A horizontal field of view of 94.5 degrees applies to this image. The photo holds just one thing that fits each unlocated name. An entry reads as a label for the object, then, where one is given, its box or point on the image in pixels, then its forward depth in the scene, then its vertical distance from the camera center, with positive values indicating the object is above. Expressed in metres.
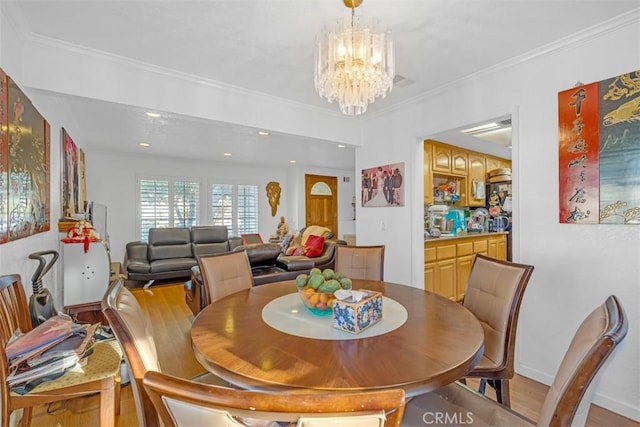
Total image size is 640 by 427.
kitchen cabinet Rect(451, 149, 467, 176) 4.17 +0.71
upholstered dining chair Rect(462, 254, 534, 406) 1.50 -0.58
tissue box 1.25 -0.45
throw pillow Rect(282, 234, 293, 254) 4.97 -0.52
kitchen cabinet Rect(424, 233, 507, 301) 3.47 -0.61
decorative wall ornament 7.91 +0.46
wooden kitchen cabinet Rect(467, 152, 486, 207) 4.51 +0.48
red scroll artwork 1.94 +0.38
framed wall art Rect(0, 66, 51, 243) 1.58 +0.30
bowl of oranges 1.46 -0.39
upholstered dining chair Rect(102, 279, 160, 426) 0.95 -0.45
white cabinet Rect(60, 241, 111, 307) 2.71 -0.57
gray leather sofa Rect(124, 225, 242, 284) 5.03 -0.72
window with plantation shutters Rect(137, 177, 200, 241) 6.32 +0.20
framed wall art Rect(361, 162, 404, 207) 3.27 +0.30
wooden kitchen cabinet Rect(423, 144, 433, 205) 3.75 +0.44
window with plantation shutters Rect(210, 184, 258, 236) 7.16 +0.12
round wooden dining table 0.92 -0.52
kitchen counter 3.48 -0.33
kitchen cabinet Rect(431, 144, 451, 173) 3.87 +0.70
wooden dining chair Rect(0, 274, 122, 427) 1.27 -0.77
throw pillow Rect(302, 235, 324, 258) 4.02 -0.49
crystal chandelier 1.58 +0.82
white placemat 1.25 -0.52
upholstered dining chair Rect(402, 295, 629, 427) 0.76 -0.52
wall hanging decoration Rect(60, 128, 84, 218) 3.29 +0.45
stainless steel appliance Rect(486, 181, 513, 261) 4.75 +0.01
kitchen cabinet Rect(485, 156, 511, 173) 4.86 +0.82
